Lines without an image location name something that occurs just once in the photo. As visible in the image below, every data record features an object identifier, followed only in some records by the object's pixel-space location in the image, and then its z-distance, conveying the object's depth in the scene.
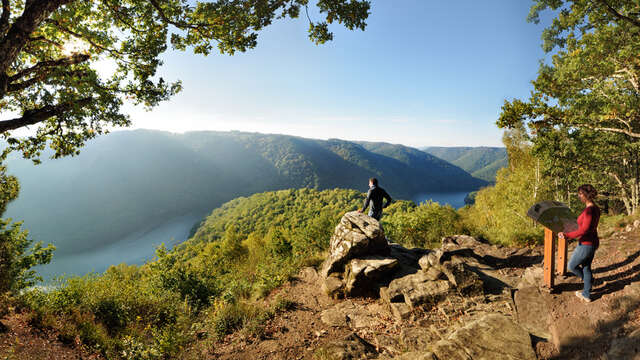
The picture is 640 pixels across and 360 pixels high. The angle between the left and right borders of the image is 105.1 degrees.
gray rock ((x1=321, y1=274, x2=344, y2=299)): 7.24
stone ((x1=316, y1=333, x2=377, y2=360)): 4.52
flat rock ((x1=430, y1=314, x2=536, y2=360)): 3.71
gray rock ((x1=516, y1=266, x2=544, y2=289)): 5.74
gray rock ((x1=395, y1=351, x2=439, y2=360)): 3.75
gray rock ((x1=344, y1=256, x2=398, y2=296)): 7.08
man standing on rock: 8.62
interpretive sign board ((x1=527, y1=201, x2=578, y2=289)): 4.69
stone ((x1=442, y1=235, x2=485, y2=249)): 10.34
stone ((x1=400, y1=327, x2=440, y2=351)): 4.64
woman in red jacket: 4.38
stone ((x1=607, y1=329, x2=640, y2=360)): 2.92
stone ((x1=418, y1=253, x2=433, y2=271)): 6.92
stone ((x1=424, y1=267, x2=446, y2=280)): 6.48
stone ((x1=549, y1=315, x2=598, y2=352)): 3.72
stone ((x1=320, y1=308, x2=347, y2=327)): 5.98
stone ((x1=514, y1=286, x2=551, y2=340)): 4.27
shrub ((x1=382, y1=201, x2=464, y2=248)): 13.72
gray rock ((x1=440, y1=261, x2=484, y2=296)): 5.93
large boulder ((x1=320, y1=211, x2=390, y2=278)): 7.65
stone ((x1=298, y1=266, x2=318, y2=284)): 8.53
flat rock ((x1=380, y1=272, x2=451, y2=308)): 5.91
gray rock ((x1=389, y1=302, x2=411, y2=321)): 5.65
